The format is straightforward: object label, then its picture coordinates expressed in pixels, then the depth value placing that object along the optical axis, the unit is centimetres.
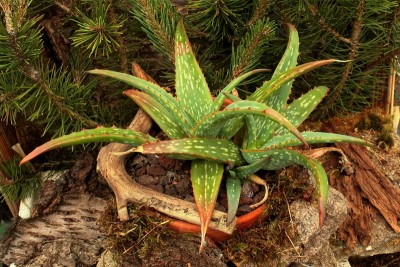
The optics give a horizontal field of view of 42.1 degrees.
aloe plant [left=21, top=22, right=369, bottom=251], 111
